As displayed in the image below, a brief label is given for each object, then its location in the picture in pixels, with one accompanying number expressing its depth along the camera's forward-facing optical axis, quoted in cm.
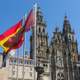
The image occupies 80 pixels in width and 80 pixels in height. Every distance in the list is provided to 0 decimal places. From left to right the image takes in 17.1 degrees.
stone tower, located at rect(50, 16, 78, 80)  5644
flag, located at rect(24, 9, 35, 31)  2273
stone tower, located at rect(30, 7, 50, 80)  5394
